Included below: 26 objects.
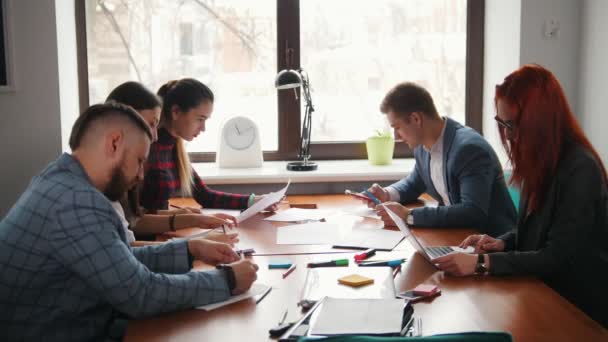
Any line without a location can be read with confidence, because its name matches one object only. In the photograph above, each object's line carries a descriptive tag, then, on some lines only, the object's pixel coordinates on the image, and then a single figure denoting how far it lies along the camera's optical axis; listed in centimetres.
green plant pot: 349
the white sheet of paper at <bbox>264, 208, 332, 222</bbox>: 253
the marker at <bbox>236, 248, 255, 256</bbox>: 196
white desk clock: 344
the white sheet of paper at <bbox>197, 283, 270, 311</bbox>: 145
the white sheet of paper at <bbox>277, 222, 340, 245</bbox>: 212
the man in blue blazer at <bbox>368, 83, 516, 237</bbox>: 231
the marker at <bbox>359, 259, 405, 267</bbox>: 179
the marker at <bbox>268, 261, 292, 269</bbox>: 180
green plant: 350
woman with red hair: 171
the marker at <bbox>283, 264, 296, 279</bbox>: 172
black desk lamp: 323
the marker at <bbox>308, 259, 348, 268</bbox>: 180
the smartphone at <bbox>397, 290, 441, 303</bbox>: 148
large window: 356
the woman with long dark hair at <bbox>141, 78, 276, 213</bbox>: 255
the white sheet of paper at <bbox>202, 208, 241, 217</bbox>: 274
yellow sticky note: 158
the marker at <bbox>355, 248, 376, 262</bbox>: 186
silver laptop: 176
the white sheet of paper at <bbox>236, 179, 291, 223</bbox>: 238
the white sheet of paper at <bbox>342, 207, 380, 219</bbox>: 256
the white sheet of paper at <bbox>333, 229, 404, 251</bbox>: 202
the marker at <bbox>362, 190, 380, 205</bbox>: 269
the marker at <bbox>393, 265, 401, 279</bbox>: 172
